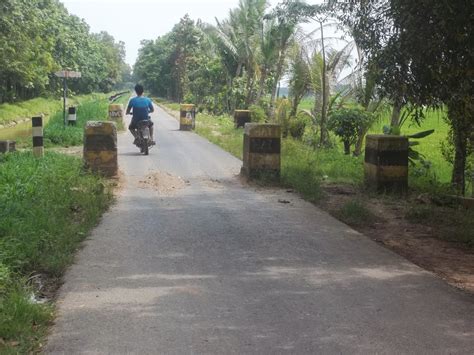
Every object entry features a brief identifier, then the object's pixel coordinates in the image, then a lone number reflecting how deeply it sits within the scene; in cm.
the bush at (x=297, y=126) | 1992
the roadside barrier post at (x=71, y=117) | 2077
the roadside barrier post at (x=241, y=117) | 2369
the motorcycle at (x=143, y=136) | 1349
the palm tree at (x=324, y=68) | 1659
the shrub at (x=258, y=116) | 2323
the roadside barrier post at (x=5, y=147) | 1389
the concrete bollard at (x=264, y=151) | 990
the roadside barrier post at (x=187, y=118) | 2375
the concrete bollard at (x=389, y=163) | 888
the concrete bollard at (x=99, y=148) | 977
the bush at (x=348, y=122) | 1481
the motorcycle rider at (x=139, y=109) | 1357
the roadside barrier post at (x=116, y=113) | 2327
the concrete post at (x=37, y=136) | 1192
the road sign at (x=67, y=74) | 1691
